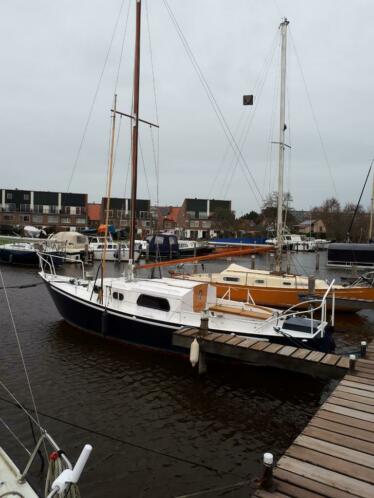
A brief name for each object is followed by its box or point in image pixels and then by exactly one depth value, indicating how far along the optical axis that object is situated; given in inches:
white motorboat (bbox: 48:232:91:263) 1793.4
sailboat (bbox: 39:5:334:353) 528.7
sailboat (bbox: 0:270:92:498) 176.2
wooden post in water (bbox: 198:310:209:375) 512.1
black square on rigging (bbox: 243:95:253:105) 938.7
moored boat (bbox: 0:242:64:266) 1603.1
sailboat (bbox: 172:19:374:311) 881.5
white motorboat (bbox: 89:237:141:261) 1900.5
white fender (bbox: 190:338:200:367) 489.1
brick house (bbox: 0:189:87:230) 3742.6
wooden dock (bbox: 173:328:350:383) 427.2
